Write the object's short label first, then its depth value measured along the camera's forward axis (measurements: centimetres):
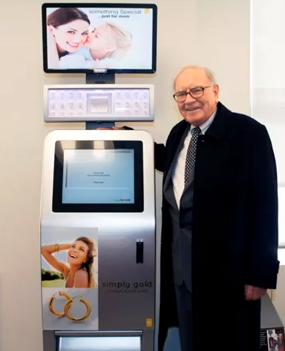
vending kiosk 163
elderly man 157
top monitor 190
